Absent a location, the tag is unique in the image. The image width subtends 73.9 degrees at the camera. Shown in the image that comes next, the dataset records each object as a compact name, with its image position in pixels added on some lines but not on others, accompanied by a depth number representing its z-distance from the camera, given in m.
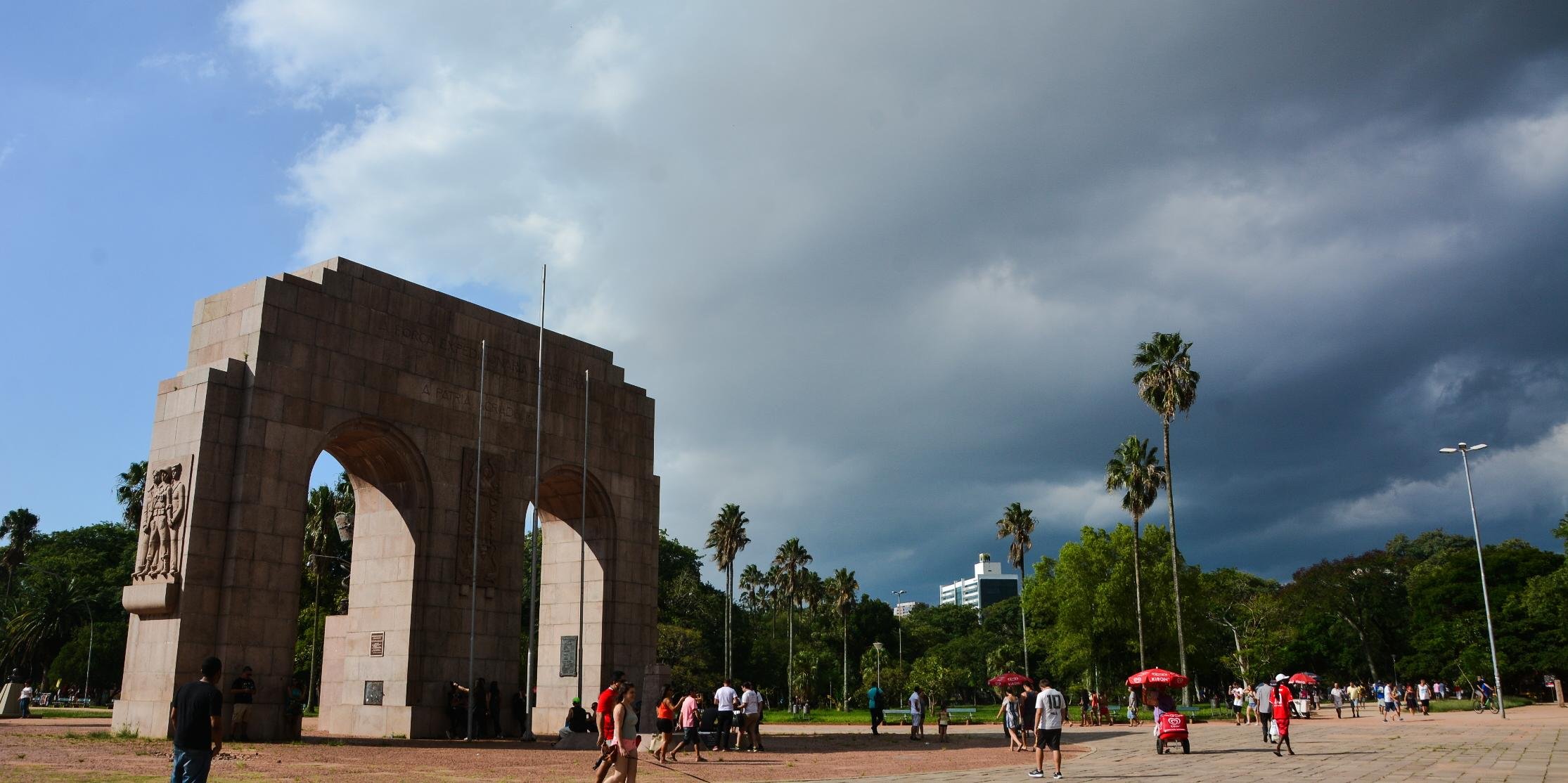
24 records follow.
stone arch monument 20.92
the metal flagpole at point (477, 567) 25.06
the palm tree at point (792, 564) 83.38
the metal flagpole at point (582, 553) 28.06
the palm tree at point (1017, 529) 75.19
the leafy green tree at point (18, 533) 74.75
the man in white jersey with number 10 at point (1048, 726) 16.44
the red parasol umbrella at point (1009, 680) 33.75
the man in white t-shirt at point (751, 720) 23.48
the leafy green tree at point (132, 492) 58.12
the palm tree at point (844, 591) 88.12
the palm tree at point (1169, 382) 51.38
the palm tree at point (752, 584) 93.50
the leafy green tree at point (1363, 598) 80.25
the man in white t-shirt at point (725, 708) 23.16
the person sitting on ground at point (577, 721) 23.56
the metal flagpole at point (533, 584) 24.62
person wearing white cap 21.42
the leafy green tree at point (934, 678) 76.50
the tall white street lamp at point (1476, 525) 40.31
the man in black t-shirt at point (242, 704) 20.02
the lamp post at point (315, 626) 47.44
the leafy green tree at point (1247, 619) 66.69
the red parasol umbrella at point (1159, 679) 26.88
